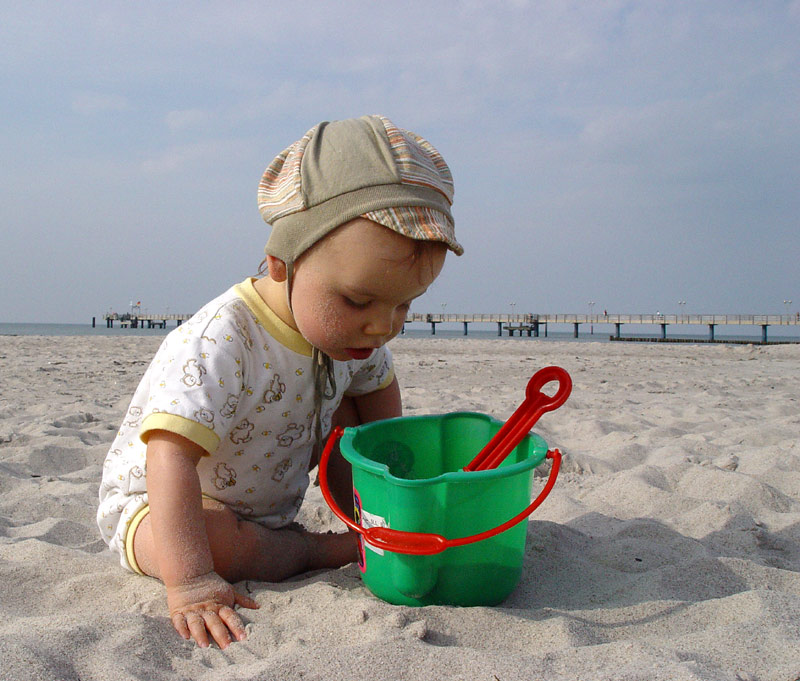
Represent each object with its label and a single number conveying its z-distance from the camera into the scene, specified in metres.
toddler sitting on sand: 1.32
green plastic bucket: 1.27
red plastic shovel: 1.51
